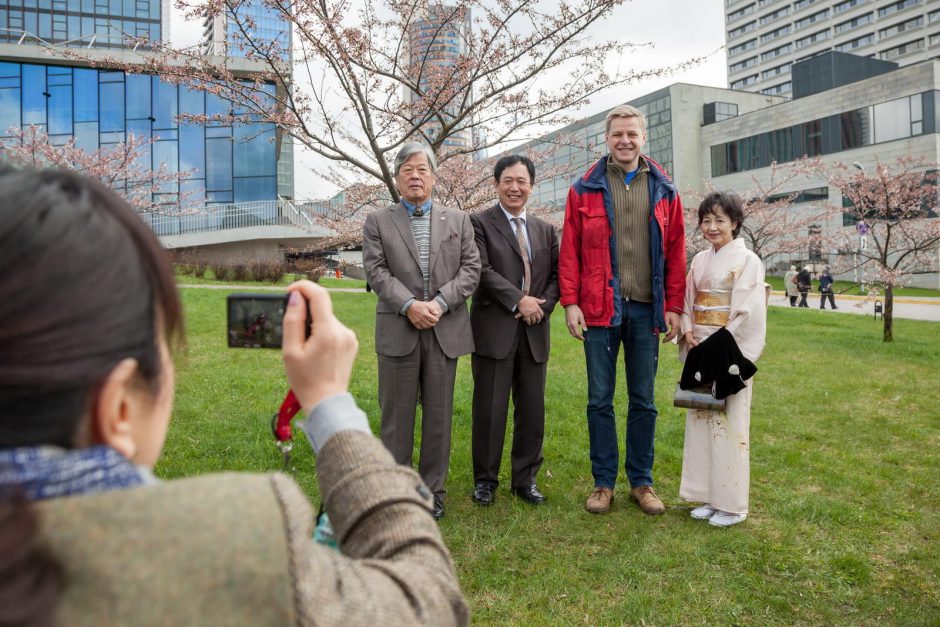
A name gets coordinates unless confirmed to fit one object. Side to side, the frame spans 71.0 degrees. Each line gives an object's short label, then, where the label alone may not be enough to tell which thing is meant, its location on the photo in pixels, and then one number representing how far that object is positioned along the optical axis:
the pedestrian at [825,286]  21.25
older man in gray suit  4.12
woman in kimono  4.07
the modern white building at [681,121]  48.34
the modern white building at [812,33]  58.59
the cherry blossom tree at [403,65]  5.84
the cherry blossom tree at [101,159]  16.11
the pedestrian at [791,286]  23.58
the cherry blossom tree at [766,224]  22.06
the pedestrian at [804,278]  23.80
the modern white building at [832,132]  35.09
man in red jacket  4.32
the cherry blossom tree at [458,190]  10.41
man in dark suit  4.43
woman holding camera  0.61
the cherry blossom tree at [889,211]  13.18
